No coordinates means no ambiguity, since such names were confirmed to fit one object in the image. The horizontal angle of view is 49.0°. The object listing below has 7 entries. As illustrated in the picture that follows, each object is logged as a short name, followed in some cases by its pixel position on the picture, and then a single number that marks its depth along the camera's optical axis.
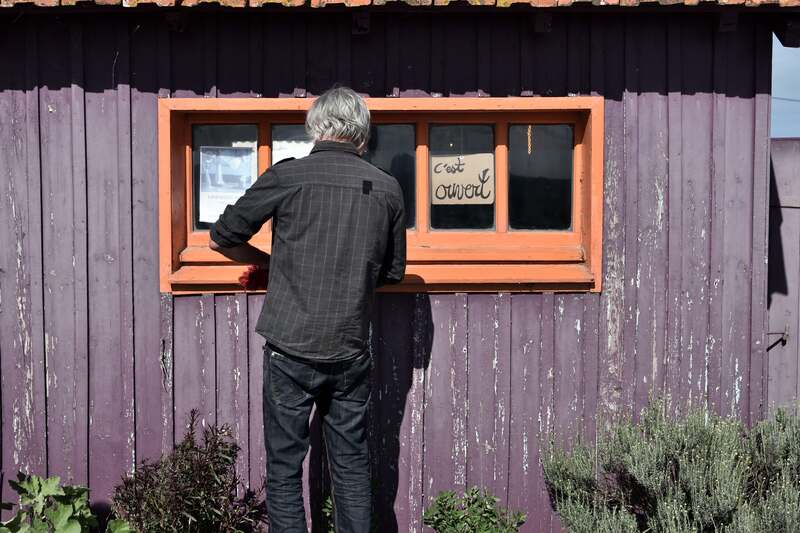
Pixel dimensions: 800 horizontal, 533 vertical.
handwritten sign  4.77
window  4.68
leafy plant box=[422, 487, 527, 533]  4.50
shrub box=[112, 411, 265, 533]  4.11
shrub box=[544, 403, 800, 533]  3.96
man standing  3.76
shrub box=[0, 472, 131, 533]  4.08
